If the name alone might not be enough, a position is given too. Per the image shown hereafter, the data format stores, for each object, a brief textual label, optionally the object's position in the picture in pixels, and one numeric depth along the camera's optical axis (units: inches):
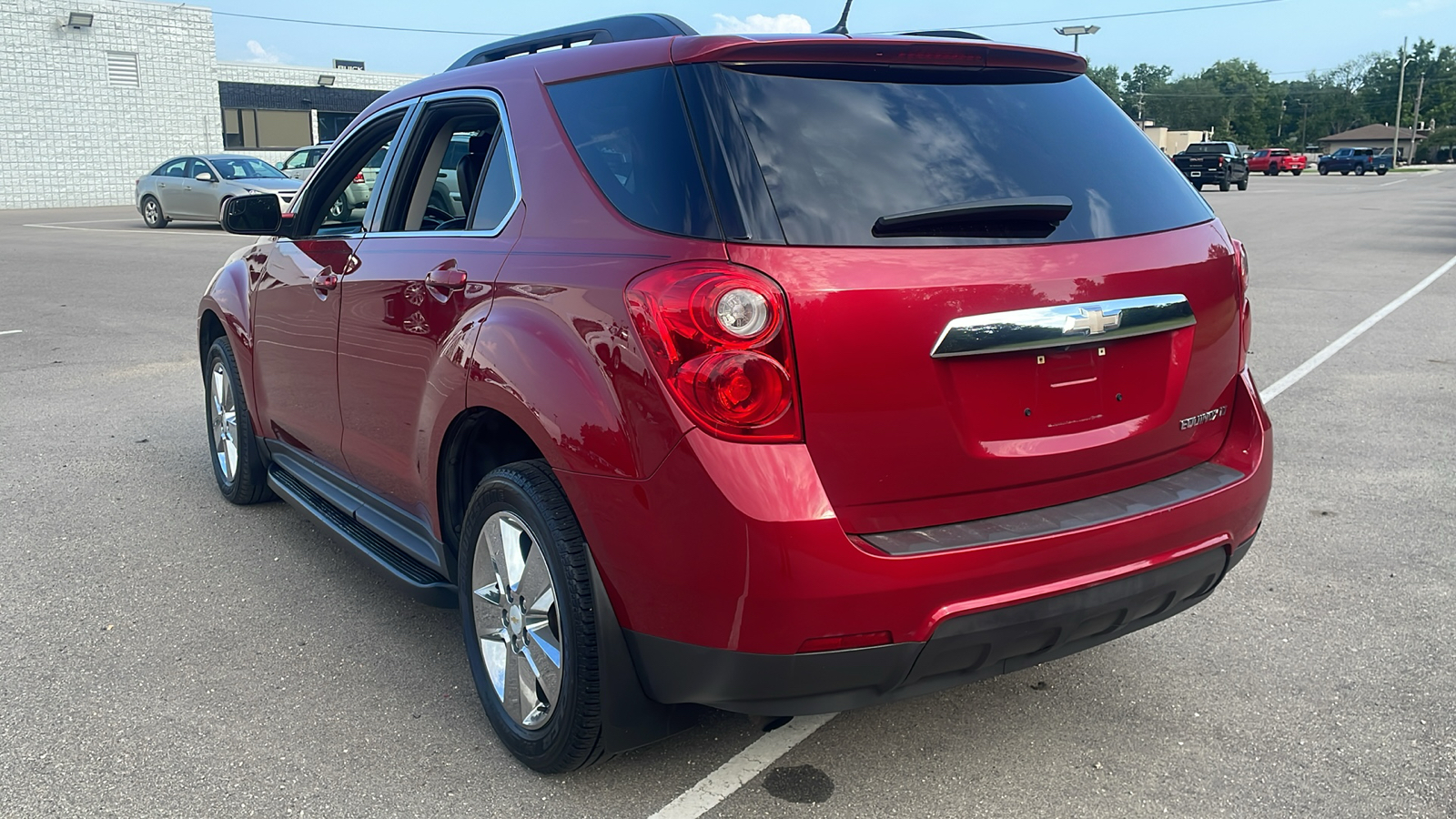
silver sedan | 930.1
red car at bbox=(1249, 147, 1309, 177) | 2785.4
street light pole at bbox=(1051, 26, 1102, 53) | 1902.1
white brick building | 1424.7
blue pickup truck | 2738.7
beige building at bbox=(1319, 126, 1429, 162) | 5310.0
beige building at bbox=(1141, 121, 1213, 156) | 3875.5
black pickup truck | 1755.7
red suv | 92.0
